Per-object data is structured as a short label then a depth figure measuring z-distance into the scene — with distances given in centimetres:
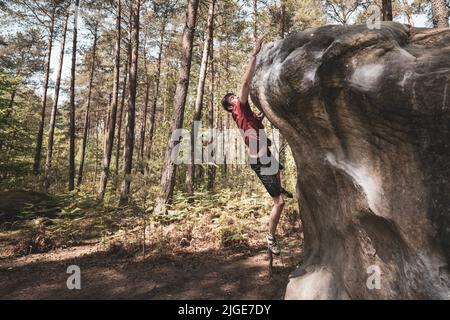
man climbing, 509
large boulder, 306
